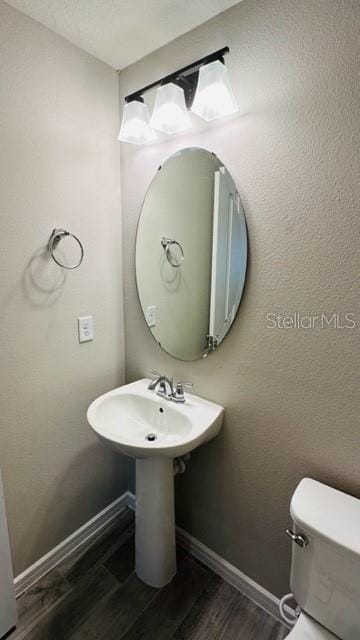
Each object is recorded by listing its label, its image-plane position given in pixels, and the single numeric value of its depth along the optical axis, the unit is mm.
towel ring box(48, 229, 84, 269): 1303
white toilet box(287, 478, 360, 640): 850
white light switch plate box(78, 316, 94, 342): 1472
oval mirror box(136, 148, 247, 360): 1217
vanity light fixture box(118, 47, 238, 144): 1073
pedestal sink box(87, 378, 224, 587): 1289
